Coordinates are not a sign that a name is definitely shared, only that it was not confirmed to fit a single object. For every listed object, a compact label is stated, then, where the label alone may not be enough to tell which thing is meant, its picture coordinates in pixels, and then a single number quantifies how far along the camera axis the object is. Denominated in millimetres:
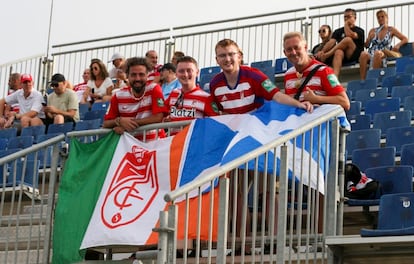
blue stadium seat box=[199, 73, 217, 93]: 15212
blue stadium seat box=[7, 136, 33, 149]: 13702
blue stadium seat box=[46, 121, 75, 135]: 13974
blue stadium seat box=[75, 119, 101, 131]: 13578
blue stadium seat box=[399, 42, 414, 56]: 14992
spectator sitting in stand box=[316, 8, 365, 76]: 14672
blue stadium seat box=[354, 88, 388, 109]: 12758
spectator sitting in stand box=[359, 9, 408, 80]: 14391
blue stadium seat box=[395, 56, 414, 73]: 13852
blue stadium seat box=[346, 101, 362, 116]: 12281
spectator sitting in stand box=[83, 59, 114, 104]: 15477
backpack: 8758
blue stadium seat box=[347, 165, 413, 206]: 8945
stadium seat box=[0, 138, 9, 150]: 14239
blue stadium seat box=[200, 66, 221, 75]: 16469
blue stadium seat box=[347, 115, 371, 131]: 11531
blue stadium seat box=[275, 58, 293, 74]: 15469
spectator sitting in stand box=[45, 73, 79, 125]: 14398
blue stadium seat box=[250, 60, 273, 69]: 16000
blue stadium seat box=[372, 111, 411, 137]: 11312
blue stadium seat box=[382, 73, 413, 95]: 12984
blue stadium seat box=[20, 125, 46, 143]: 14242
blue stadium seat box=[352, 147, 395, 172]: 9672
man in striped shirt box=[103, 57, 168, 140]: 8945
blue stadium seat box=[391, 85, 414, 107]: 12547
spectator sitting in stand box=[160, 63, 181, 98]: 12727
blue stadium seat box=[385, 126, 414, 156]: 10492
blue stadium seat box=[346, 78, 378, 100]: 13388
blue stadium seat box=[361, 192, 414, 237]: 8023
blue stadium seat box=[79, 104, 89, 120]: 15336
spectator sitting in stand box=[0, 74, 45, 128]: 14844
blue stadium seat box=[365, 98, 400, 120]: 11992
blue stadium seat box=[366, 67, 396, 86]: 13737
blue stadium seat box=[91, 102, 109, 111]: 15171
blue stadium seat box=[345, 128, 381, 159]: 10648
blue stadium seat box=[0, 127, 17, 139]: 14719
